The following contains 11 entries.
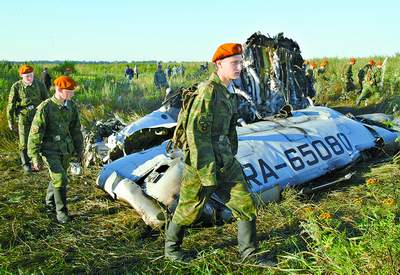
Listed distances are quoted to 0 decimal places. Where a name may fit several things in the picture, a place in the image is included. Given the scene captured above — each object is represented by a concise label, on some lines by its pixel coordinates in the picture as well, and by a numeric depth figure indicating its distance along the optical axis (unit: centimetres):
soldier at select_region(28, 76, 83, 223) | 446
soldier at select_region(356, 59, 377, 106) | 1223
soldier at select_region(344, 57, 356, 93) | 1405
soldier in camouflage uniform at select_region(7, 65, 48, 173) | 675
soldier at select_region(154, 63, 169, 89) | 1522
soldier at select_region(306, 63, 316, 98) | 1007
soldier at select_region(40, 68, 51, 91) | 1317
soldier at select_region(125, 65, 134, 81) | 2383
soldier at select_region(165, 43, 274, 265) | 312
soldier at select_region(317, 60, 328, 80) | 1555
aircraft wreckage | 437
